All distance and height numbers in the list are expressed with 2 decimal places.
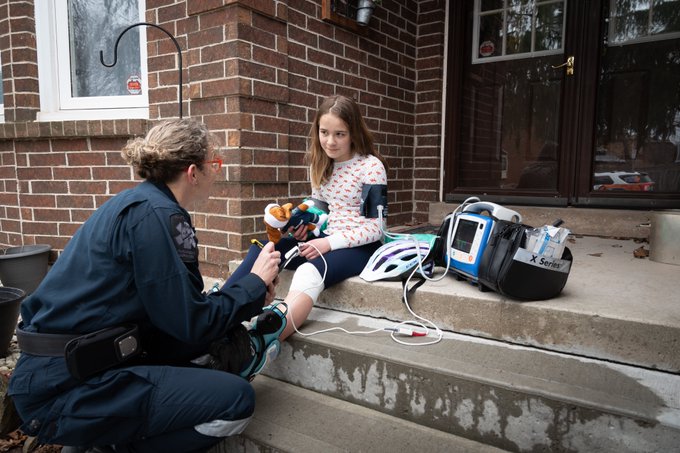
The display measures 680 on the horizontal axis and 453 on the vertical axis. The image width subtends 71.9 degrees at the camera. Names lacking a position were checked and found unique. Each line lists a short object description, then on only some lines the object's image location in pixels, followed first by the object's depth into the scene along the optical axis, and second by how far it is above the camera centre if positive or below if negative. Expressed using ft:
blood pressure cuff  8.55 -0.49
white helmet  8.18 -1.56
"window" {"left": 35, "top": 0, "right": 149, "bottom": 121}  12.26 +3.00
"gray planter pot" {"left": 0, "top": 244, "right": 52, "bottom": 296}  11.85 -2.43
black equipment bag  6.63 -1.38
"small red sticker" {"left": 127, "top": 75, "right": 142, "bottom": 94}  12.22 +2.27
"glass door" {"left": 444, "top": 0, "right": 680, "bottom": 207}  12.43 +2.03
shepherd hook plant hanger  10.17 +2.32
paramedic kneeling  4.79 -1.69
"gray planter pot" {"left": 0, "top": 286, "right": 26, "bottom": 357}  8.34 -2.57
